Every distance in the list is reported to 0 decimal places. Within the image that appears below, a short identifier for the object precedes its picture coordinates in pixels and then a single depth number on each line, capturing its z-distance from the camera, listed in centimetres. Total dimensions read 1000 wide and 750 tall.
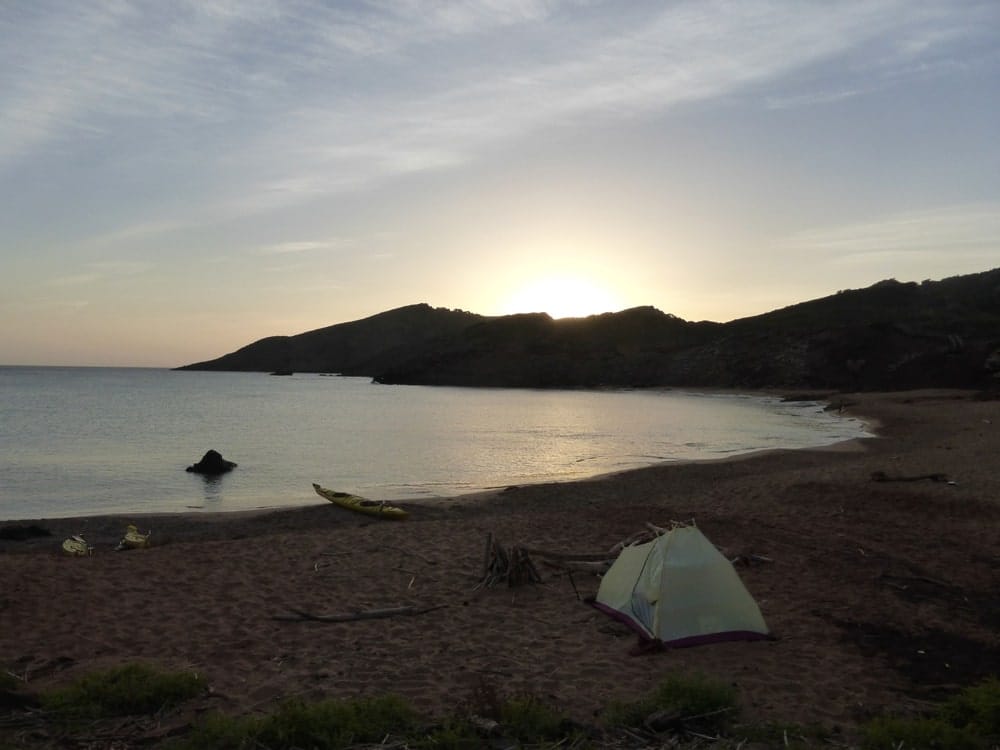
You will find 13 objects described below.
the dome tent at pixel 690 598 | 847
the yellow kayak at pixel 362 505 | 1884
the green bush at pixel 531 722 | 591
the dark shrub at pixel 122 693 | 638
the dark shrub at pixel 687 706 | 616
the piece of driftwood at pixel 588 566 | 1143
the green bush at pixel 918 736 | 549
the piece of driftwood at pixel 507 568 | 1094
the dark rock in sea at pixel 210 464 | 2881
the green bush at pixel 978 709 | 580
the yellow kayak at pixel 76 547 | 1395
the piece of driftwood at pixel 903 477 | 1867
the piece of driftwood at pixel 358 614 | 947
